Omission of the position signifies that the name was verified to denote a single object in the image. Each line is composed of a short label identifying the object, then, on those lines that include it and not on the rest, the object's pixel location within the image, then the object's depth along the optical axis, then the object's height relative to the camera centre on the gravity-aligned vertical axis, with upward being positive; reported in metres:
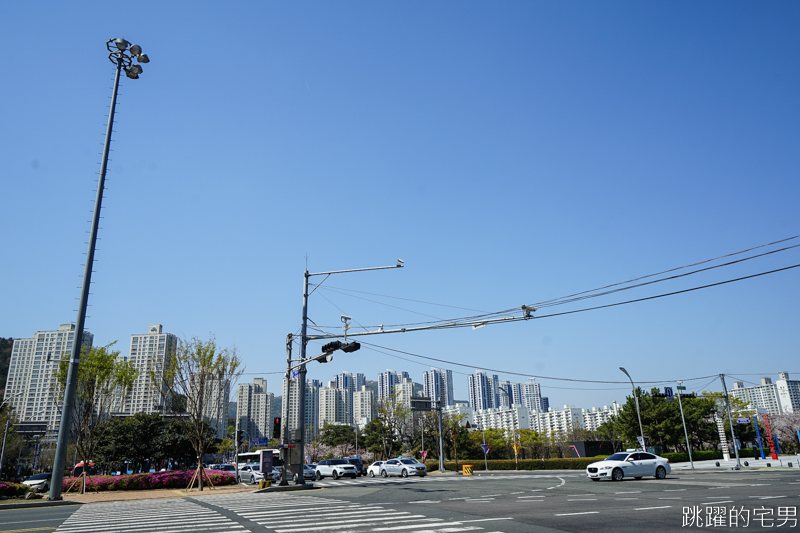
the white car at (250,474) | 37.28 -3.15
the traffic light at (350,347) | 20.77 +3.20
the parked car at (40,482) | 35.83 -3.20
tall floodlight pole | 18.97 +5.35
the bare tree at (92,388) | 29.59 +2.72
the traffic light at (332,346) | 21.50 +3.35
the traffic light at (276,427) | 24.44 +0.13
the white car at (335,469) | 39.22 -3.03
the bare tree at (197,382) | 28.48 +2.83
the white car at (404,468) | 36.97 -2.93
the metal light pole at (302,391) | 25.23 +1.93
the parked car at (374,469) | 39.97 -3.22
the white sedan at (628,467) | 26.00 -2.39
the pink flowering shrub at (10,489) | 21.48 -2.05
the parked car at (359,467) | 42.92 -3.39
